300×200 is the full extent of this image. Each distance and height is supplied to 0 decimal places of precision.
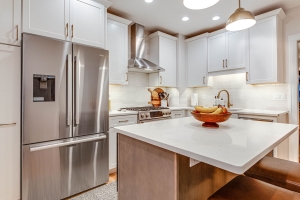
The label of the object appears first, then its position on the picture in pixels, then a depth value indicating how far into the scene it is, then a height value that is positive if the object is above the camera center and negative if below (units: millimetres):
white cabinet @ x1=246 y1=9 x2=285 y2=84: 2703 +837
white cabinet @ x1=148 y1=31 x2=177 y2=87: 3609 +981
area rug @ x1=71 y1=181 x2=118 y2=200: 2012 -1151
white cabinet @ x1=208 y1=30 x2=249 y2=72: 3092 +982
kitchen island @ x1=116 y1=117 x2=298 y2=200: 803 -272
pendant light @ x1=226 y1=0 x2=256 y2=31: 1576 +784
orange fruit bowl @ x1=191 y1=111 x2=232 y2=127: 1305 -125
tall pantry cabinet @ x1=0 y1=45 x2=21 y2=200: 1683 -201
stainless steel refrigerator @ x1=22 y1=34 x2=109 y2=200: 1762 -195
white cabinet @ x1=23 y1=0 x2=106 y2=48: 1836 +984
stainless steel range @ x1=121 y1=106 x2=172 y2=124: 2838 -230
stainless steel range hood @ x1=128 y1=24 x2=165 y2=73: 3234 +1050
